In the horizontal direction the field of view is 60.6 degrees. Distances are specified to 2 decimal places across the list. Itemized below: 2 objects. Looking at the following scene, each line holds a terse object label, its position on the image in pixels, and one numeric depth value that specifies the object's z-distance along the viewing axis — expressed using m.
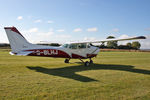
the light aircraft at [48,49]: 8.87
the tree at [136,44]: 109.62
